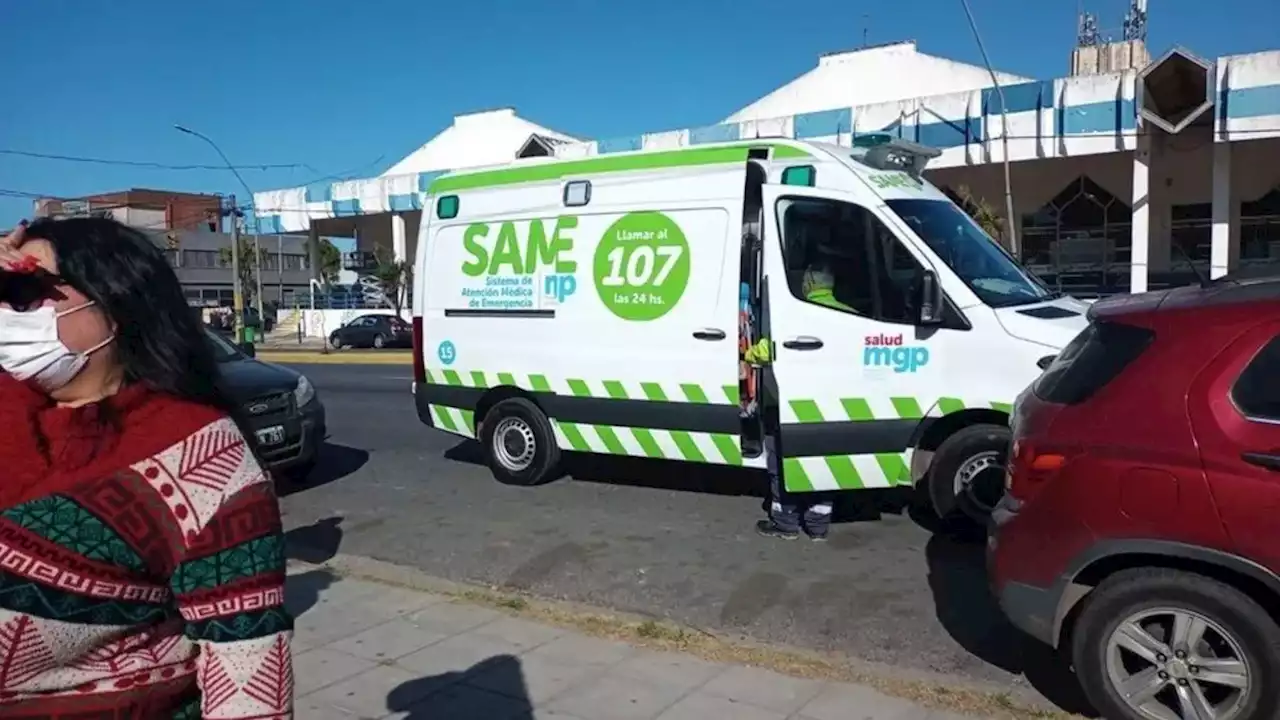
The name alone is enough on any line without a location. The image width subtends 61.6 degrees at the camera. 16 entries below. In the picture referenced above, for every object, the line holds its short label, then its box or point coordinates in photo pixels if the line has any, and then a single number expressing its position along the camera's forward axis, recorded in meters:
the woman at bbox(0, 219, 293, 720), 1.80
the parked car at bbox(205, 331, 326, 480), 9.12
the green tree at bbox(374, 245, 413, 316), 41.03
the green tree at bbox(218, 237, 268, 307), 64.88
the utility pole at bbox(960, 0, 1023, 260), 22.98
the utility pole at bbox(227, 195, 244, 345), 39.00
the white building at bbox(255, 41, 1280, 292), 22.58
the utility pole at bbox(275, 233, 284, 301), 62.47
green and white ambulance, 6.82
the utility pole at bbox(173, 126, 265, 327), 38.06
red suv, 3.72
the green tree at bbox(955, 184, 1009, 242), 26.11
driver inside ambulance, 7.18
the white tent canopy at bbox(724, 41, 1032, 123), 37.09
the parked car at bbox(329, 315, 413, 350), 38.38
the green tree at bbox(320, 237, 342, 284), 49.31
